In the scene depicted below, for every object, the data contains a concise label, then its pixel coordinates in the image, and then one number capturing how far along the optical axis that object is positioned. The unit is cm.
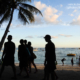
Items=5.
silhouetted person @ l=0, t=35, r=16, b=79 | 507
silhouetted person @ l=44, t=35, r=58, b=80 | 426
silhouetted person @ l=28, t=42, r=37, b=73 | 661
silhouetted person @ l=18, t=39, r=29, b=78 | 556
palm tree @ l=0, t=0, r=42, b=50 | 1367
